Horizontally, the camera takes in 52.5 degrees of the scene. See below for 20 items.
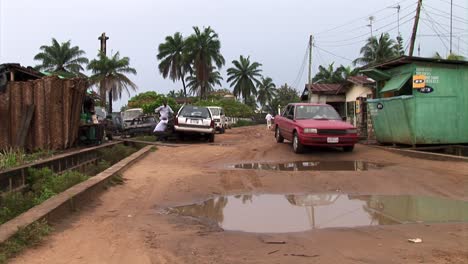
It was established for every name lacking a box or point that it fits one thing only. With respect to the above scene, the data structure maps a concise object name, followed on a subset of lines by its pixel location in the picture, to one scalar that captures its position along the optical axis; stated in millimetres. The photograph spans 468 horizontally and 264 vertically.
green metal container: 14562
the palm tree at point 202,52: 66812
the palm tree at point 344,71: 58450
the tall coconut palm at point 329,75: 68000
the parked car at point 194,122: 19562
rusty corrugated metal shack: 13273
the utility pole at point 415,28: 27625
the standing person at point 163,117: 19906
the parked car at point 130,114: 31853
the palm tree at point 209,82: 80250
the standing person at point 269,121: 40900
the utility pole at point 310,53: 41400
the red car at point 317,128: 13797
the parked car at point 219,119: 34688
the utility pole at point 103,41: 34688
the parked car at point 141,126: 24688
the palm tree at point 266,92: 99375
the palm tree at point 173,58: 69250
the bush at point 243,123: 58331
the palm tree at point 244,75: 83438
